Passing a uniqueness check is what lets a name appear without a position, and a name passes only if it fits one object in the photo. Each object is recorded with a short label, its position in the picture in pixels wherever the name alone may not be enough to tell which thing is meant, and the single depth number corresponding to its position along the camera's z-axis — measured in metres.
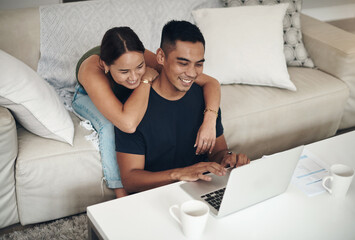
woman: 1.67
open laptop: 1.22
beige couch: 1.80
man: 1.61
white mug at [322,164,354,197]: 1.38
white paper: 1.46
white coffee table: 1.21
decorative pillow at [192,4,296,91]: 2.40
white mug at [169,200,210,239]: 1.13
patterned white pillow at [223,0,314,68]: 2.64
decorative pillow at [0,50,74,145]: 1.73
